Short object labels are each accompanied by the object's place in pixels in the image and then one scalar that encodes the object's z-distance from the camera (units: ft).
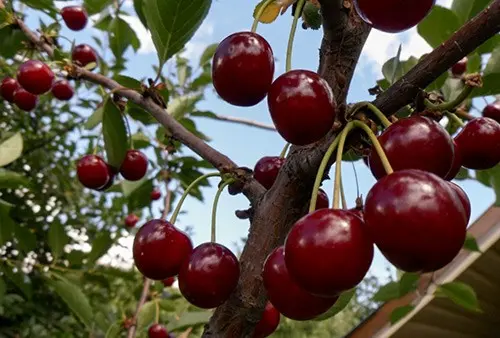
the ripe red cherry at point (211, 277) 0.44
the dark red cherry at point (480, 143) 0.47
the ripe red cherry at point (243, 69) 0.43
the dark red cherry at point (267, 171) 0.54
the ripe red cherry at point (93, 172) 0.97
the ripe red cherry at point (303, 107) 0.37
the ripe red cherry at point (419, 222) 0.29
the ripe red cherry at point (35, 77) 1.16
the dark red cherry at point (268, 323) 0.52
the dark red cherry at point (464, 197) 0.39
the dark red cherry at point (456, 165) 0.42
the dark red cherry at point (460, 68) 0.93
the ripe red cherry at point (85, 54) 1.37
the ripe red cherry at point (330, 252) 0.32
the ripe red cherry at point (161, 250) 0.51
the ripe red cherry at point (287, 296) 0.37
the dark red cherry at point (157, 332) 1.11
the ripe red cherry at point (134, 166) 1.00
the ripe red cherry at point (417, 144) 0.34
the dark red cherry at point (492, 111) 0.72
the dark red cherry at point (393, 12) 0.33
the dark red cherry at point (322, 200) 0.47
